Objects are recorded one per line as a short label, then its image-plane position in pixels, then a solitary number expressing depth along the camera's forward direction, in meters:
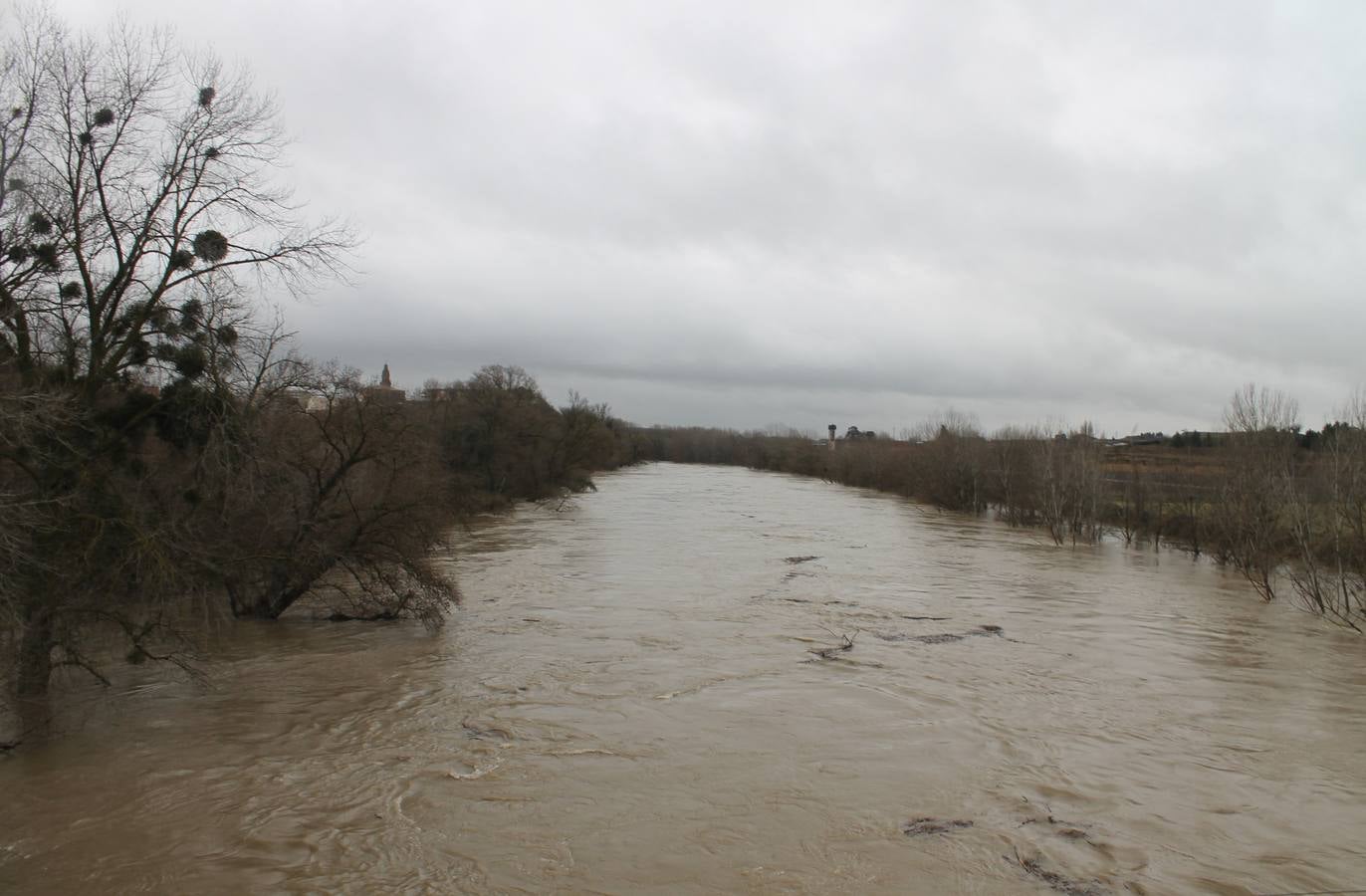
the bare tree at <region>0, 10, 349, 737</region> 10.76
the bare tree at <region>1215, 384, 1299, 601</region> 23.88
